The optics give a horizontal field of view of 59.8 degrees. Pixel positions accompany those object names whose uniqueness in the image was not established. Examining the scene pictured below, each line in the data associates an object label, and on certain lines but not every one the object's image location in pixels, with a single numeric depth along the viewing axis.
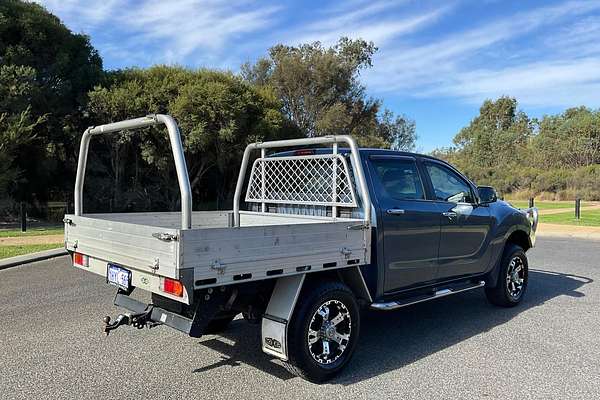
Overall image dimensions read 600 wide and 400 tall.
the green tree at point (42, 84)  18.02
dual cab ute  3.82
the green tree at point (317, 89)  35.53
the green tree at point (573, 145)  49.41
